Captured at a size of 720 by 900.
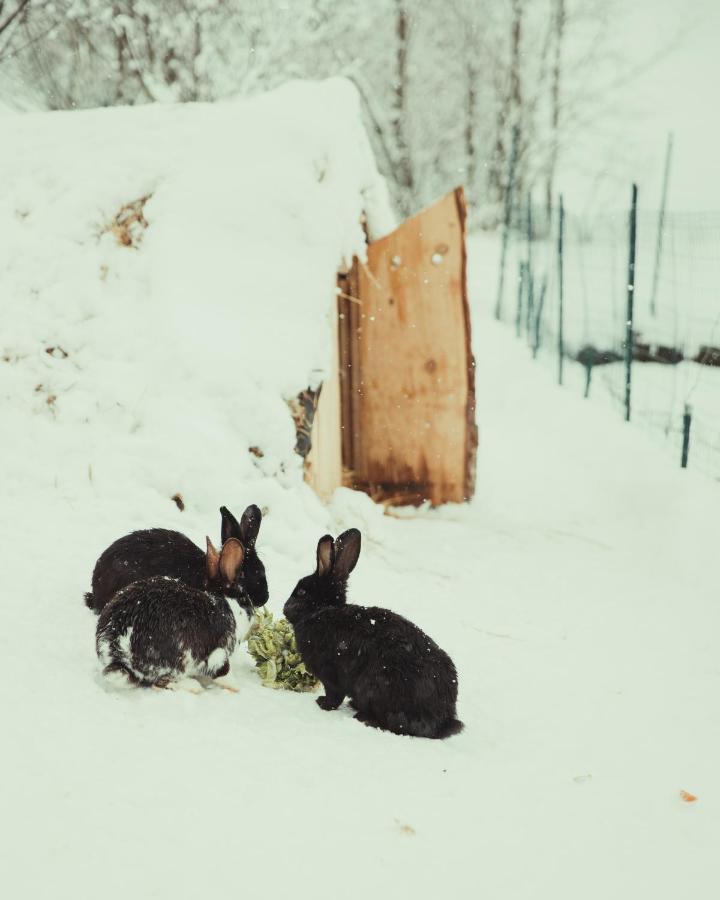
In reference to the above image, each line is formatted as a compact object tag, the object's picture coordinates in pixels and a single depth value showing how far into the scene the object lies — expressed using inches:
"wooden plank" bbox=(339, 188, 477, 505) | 243.8
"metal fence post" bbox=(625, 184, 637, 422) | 291.1
